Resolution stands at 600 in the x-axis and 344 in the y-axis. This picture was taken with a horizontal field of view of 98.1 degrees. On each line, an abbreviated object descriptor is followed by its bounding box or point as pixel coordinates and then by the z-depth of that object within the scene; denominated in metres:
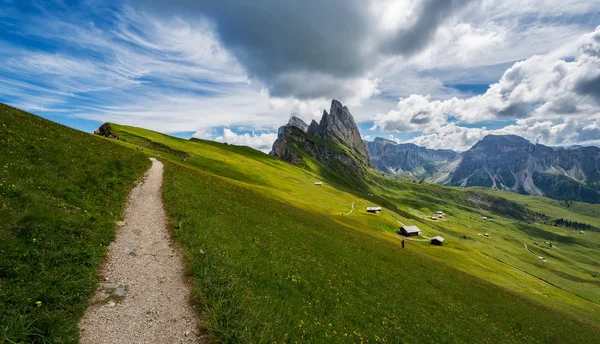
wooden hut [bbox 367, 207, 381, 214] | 114.69
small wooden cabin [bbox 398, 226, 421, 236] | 98.00
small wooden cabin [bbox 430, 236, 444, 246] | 94.51
